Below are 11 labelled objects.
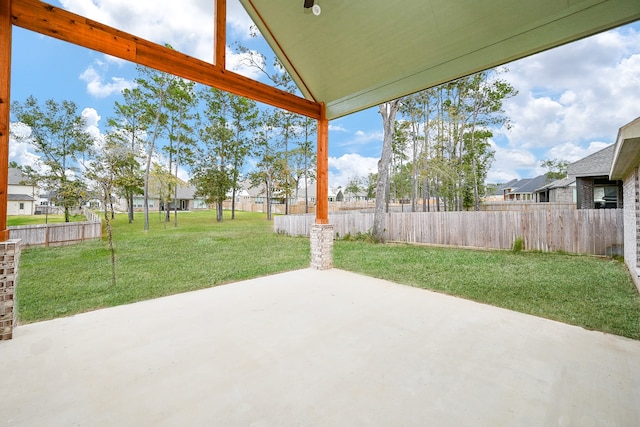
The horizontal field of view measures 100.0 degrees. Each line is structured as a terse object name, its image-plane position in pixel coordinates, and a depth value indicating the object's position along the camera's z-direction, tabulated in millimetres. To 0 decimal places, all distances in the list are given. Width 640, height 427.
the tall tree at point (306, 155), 14492
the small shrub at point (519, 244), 6977
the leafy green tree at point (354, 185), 29781
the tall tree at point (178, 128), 9570
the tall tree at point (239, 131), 12938
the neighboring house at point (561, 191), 12554
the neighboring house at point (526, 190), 21862
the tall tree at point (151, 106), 8516
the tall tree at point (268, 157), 14125
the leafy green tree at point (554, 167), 17072
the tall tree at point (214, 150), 11898
